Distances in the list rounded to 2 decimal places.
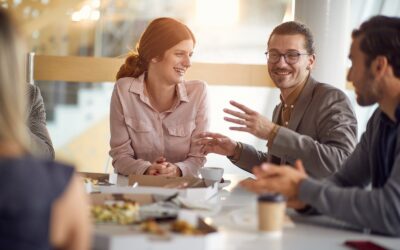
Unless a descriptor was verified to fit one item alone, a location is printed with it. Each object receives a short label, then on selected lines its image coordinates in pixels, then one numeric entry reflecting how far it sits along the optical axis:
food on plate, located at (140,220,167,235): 1.64
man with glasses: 2.72
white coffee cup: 2.69
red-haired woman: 3.23
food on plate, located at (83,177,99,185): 2.50
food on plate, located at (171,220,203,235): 1.68
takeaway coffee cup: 1.86
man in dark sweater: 1.89
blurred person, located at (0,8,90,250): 1.19
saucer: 2.67
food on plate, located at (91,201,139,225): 1.86
